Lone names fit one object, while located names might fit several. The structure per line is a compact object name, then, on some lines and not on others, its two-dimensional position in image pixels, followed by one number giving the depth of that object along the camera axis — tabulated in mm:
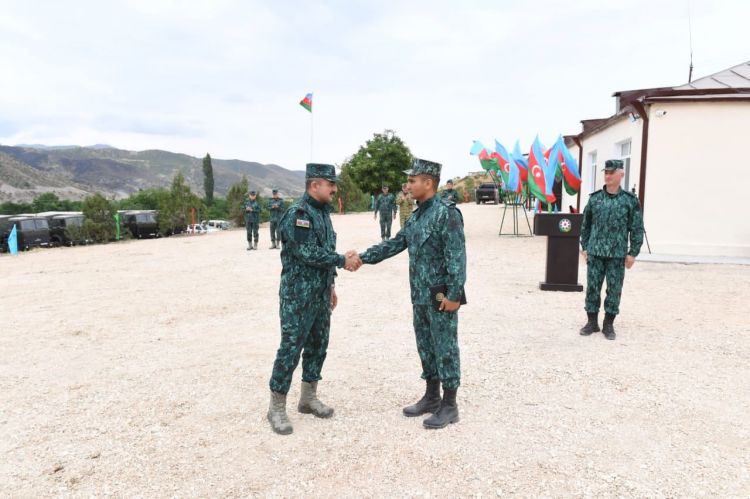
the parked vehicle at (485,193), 41688
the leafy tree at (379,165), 54906
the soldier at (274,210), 13508
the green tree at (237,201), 29250
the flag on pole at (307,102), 14880
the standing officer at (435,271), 3213
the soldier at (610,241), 5242
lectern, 7660
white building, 11039
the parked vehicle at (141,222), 22578
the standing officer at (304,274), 3172
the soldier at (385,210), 14391
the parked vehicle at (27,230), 18219
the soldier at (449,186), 14380
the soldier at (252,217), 14075
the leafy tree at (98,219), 20719
